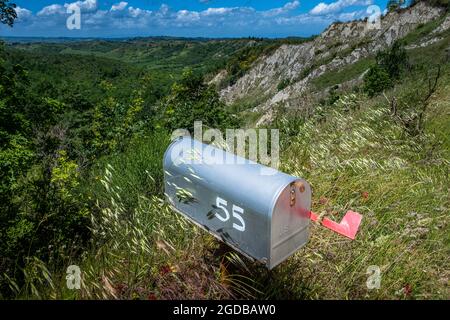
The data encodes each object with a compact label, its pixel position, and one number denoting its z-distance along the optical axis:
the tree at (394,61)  19.96
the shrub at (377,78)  16.73
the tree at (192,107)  5.64
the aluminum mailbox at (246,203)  1.59
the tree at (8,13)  5.45
